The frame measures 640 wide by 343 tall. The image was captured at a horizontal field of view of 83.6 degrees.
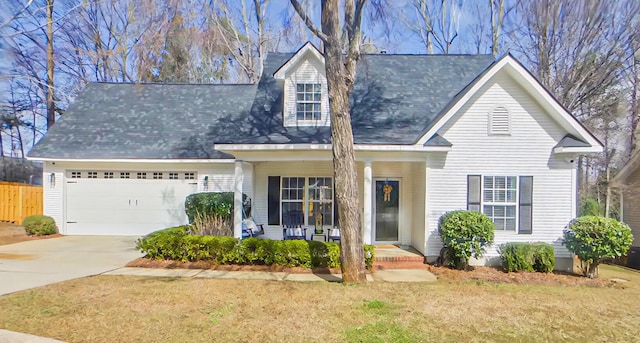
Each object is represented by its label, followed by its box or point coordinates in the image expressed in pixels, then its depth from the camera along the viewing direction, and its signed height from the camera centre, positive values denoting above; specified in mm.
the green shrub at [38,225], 12203 -2050
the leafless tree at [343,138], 7113 +613
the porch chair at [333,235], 10120 -1911
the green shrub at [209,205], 10883 -1156
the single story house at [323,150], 9367 +530
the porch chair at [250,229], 10352 -1806
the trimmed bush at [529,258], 8742 -2143
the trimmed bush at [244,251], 8461 -1990
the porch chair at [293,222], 10781 -1759
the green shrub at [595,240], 8164 -1596
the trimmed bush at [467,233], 8461 -1502
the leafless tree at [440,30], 22523 +8888
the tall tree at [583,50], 13359 +4748
